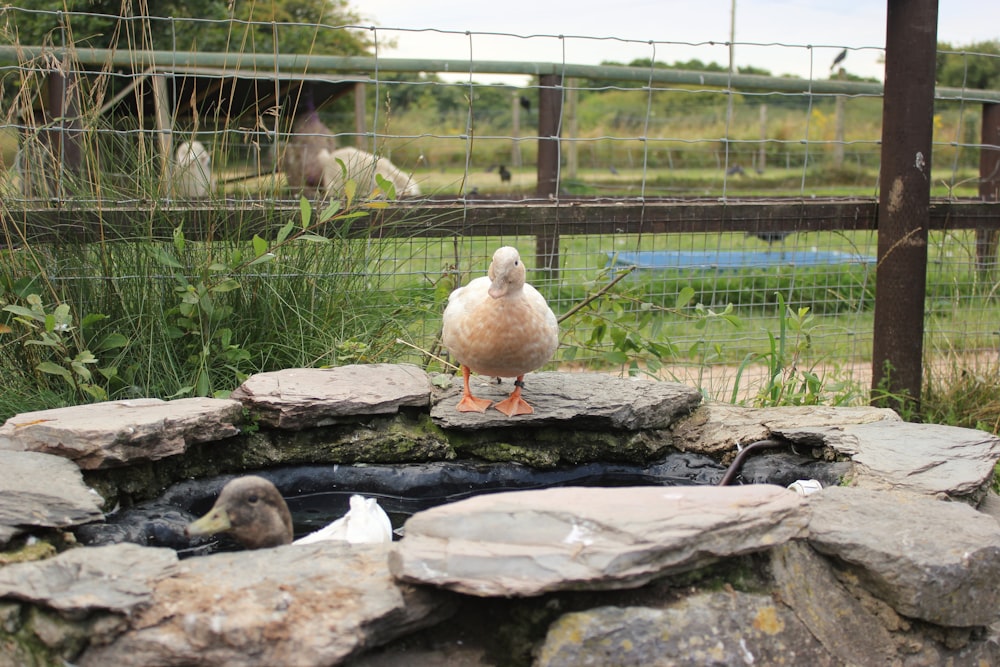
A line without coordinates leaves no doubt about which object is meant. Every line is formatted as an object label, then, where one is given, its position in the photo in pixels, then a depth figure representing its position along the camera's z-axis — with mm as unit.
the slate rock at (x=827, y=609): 2086
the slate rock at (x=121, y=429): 2596
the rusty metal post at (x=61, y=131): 3512
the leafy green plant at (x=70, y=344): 3186
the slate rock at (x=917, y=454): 2625
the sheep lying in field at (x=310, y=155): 9281
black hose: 2934
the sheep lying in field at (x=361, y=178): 3910
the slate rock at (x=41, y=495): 2217
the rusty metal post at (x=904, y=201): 4160
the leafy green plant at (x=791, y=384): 4020
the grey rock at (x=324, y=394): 3002
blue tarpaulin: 8717
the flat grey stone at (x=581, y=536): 1882
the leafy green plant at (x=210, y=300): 3385
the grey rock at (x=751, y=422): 3135
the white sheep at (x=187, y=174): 3650
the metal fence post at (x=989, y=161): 6182
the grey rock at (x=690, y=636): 1863
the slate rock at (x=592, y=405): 3139
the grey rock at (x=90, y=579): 1865
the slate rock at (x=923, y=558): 2113
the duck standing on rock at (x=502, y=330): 3049
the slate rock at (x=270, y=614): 1812
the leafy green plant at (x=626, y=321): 3975
